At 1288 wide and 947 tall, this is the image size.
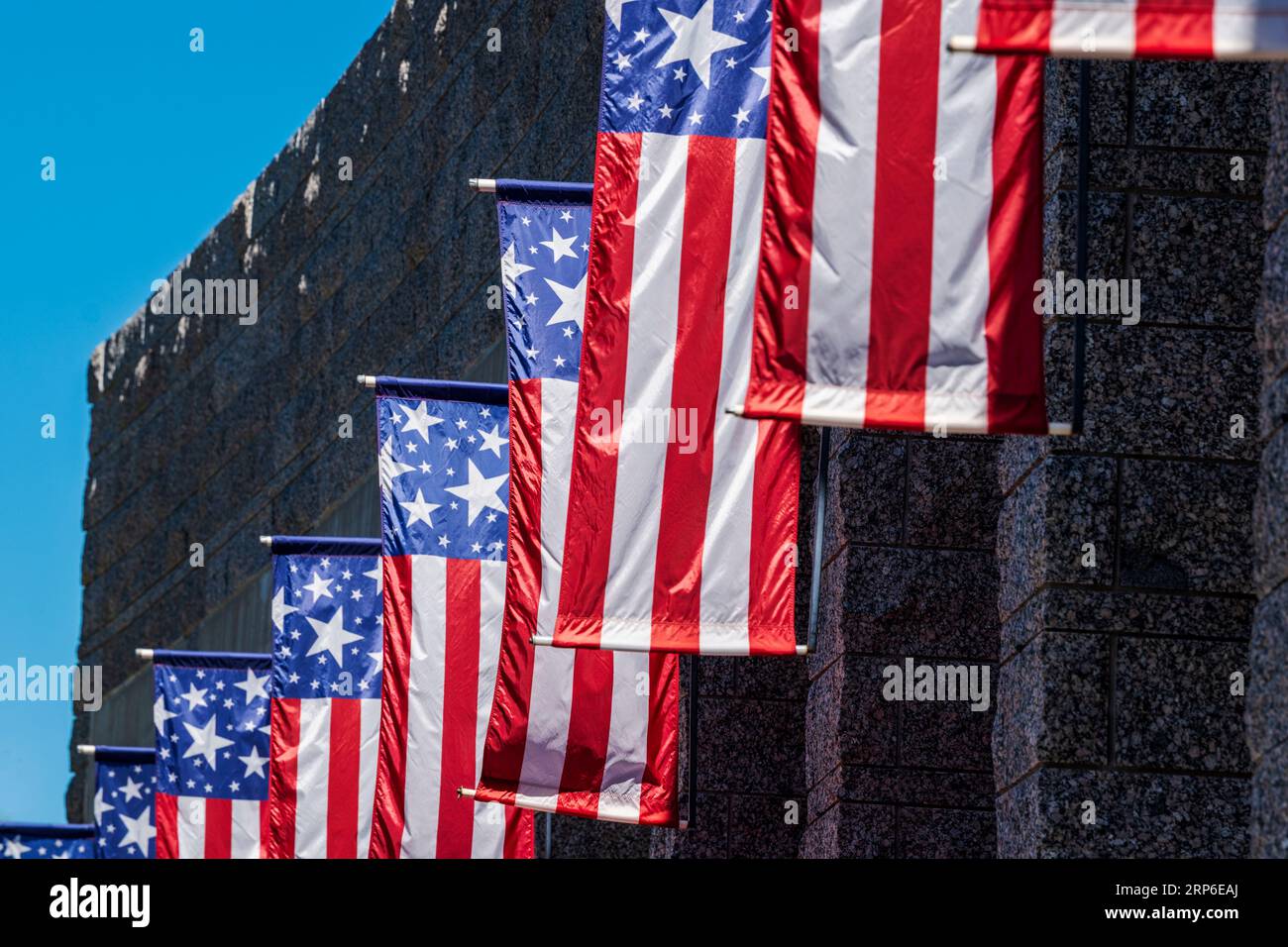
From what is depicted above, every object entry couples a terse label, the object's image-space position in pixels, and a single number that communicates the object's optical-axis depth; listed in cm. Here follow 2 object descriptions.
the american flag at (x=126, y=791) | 2106
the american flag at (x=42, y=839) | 2286
